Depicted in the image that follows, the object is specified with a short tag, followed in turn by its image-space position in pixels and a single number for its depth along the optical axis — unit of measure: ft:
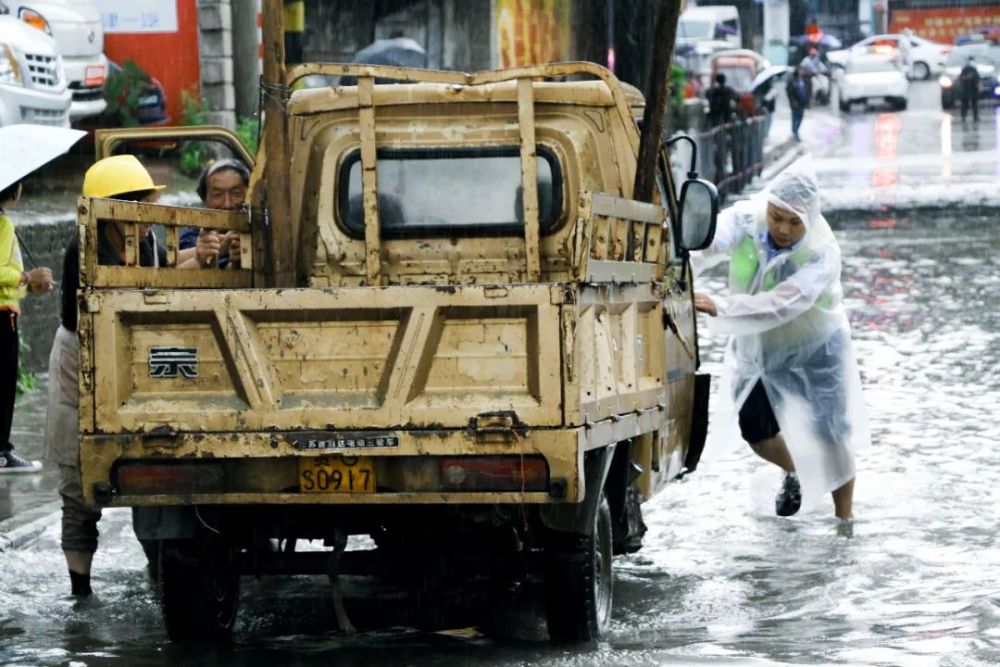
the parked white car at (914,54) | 203.21
